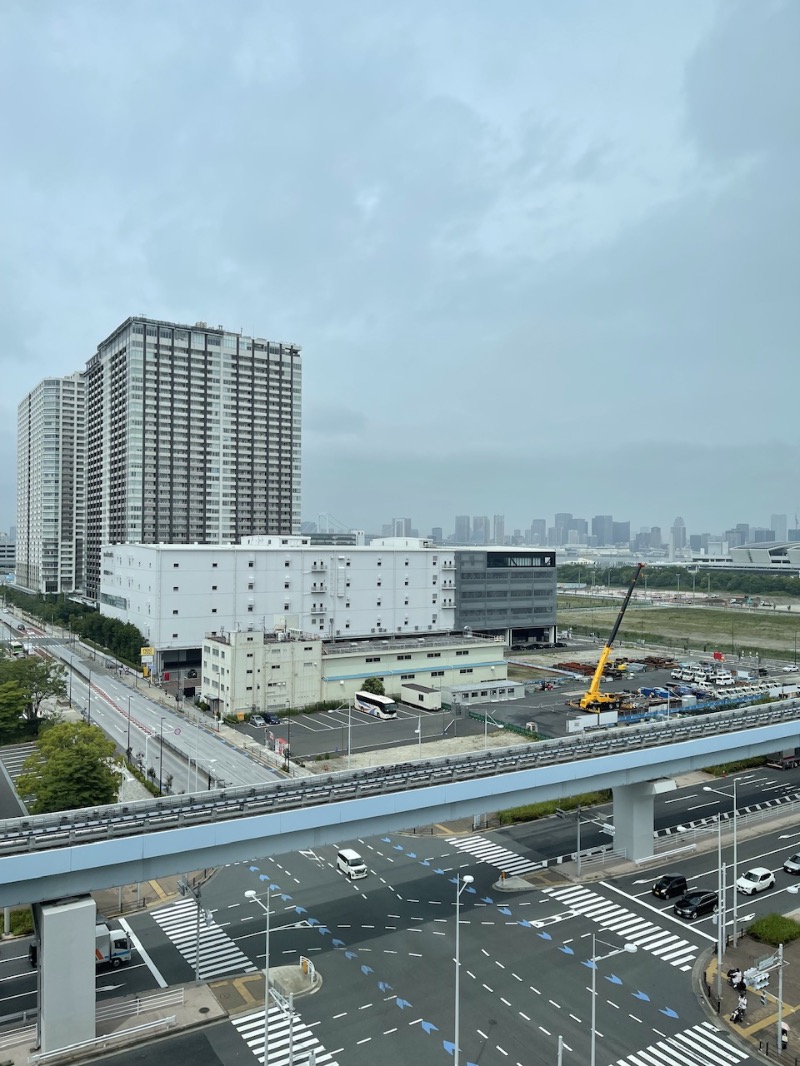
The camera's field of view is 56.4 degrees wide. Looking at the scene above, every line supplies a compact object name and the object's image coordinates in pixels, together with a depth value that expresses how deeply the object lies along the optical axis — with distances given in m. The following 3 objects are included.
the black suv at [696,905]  30.98
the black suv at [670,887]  32.66
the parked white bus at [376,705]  66.94
